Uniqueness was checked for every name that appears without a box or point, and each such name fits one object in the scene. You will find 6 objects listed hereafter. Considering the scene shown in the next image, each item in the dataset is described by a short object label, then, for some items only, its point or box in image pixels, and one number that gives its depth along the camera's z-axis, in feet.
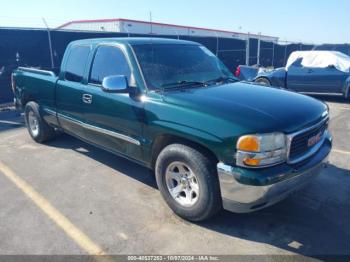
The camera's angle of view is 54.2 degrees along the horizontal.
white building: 92.63
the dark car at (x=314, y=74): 33.99
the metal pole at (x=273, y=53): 79.30
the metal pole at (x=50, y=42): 38.51
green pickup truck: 10.00
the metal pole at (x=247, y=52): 61.50
